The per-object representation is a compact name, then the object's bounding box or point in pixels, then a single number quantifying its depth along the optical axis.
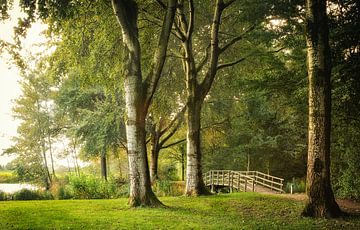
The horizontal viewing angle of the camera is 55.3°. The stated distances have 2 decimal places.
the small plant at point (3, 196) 18.11
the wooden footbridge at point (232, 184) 24.22
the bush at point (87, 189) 18.48
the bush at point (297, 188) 23.66
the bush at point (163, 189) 20.27
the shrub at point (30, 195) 18.40
